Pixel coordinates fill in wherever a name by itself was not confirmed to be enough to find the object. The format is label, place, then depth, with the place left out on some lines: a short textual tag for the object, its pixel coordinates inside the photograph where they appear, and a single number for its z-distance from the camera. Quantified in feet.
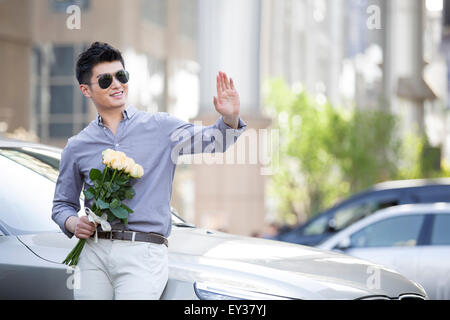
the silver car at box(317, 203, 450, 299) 57.62
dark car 75.10
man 23.41
